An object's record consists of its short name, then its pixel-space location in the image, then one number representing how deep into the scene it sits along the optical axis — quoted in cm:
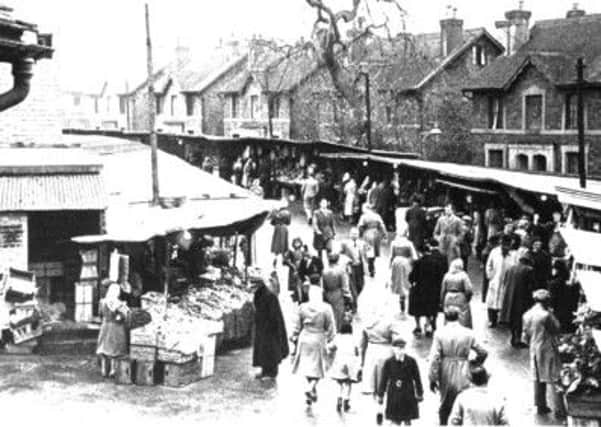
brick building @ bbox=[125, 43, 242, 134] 6838
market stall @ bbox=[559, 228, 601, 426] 968
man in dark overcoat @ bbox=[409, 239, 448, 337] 1517
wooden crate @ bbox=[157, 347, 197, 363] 1333
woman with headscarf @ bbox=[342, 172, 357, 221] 2794
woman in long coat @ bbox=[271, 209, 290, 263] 2039
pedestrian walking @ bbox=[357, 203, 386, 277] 1995
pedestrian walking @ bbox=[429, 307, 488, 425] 1059
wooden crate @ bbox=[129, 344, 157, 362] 1345
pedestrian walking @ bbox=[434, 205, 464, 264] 1881
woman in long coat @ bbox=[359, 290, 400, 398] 1123
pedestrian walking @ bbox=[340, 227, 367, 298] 1723
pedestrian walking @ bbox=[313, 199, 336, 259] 2122
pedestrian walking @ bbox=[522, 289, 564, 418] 1161
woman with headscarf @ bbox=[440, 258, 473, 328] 1394
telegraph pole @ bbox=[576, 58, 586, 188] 2116
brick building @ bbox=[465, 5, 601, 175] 3931
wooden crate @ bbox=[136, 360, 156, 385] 1347
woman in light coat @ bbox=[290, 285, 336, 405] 1241
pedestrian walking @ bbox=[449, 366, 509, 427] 837
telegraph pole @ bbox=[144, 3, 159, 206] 1875
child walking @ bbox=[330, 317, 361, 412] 1191
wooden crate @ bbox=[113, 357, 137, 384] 1358
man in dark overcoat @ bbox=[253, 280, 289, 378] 1366
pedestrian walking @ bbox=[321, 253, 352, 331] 1477
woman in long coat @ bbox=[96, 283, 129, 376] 1370
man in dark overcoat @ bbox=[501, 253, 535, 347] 1477
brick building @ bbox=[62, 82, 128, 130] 8231
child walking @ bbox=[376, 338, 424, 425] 1052
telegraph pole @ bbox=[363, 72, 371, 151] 3621
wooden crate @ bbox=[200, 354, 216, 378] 1378
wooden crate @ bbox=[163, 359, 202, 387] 1338
